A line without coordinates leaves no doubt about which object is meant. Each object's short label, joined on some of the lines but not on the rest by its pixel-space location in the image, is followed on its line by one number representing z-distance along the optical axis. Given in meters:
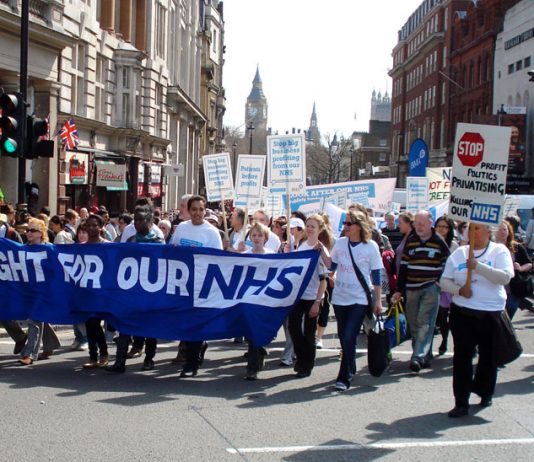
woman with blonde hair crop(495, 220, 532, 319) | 10.15
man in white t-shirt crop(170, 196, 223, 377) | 9.02
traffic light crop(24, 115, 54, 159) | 13.16
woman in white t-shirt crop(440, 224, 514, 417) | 7.22
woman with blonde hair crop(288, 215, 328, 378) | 8.88
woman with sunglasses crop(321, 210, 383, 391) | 8.38
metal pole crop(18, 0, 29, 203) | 13.82
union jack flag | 24.31
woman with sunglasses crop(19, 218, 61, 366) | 9.23
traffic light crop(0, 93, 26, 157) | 12.66
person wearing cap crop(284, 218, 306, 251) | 10.75
